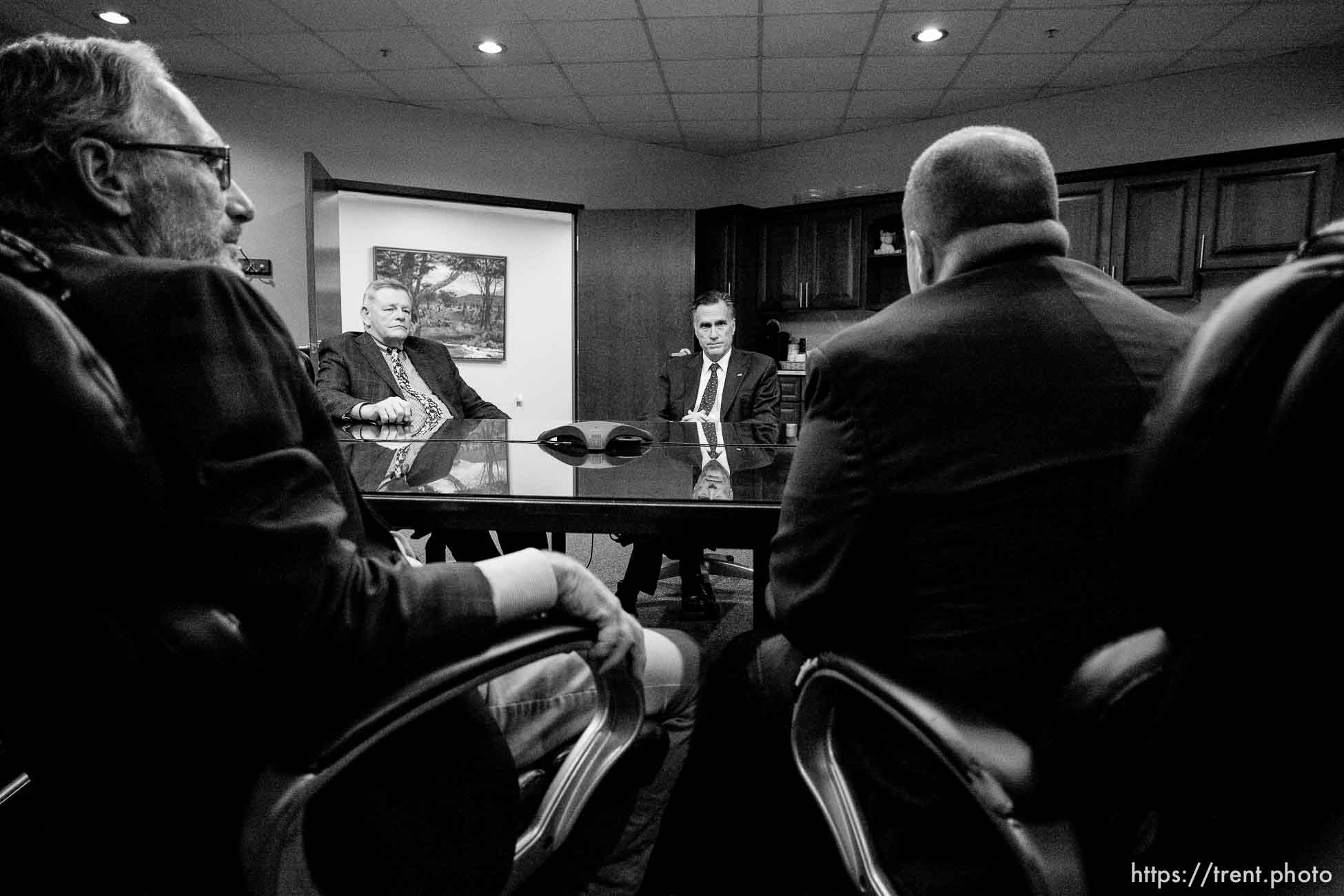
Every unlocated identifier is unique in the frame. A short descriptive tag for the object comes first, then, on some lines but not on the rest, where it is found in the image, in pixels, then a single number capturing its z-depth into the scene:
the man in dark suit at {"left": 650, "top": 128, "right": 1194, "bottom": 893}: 0.79
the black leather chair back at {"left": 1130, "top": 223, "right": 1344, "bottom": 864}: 0.45
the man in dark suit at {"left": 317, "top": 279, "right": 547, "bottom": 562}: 3.22
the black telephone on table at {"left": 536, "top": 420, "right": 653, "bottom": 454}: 1.95
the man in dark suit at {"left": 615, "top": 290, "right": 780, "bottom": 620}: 3.77
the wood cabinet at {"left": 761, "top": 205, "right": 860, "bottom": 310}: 5.92
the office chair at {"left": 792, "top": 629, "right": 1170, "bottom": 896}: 0.59
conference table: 1.22
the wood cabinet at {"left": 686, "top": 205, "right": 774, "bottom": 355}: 6.19
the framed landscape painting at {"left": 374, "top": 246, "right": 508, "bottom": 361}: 6.65
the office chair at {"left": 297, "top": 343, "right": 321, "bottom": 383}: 3.33
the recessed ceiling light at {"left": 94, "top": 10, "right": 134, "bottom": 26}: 4.09
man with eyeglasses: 0.62
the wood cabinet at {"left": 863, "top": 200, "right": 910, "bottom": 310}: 5.76
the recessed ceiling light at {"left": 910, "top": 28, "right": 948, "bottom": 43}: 4.26
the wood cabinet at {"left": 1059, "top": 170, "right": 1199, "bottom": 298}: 4.67
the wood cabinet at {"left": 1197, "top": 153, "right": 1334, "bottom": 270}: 4.31
